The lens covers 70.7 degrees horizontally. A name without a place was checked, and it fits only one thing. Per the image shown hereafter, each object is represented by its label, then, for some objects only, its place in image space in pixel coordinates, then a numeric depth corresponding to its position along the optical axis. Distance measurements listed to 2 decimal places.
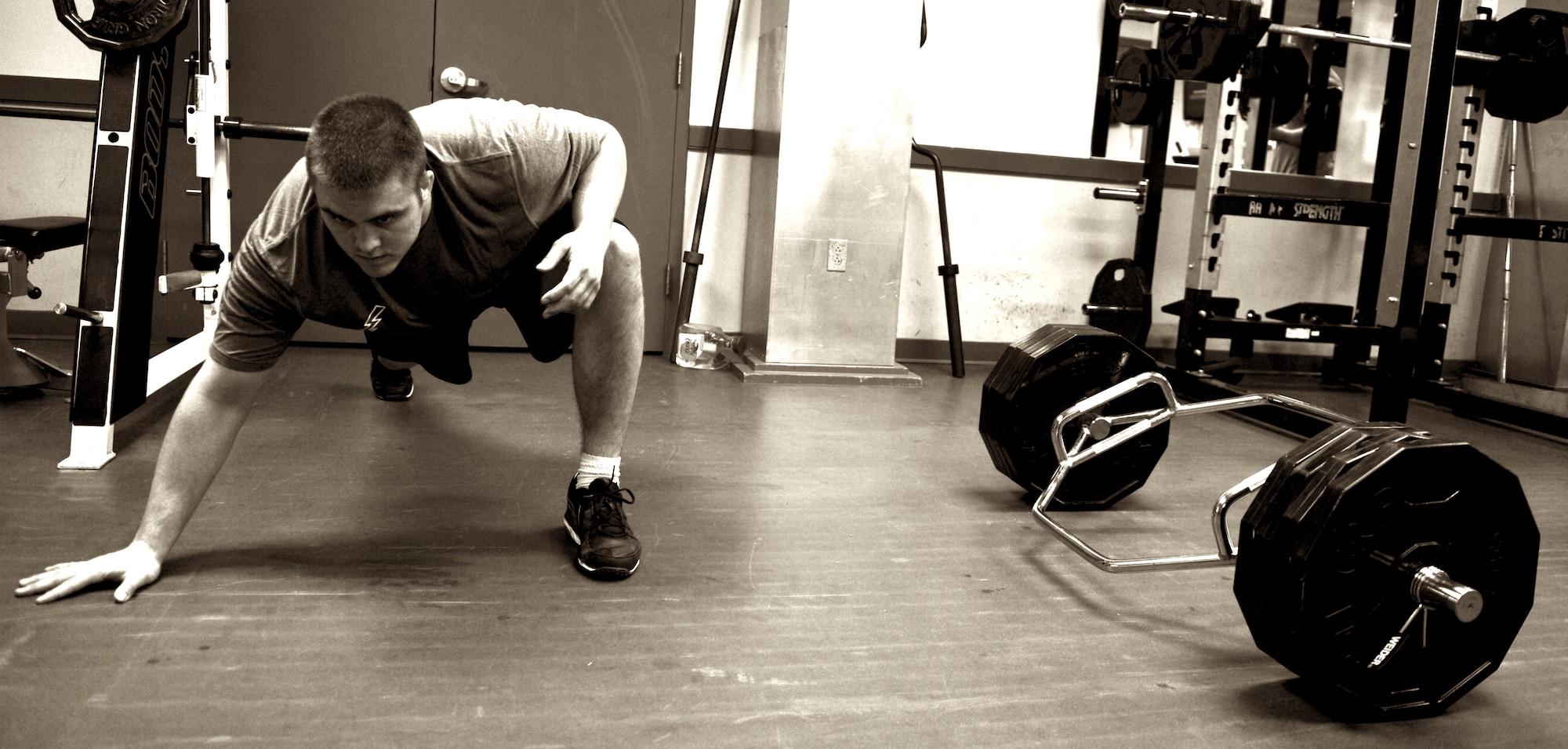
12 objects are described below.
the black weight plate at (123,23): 2.25
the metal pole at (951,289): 4.05
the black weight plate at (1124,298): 4.15
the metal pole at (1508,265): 4.26
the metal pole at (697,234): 3.91
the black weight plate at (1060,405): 2.24
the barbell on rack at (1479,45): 3.34
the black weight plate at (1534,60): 3.42
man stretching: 1.47
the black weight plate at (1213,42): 3.32
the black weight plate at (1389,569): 1.38
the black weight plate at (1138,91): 4.01
